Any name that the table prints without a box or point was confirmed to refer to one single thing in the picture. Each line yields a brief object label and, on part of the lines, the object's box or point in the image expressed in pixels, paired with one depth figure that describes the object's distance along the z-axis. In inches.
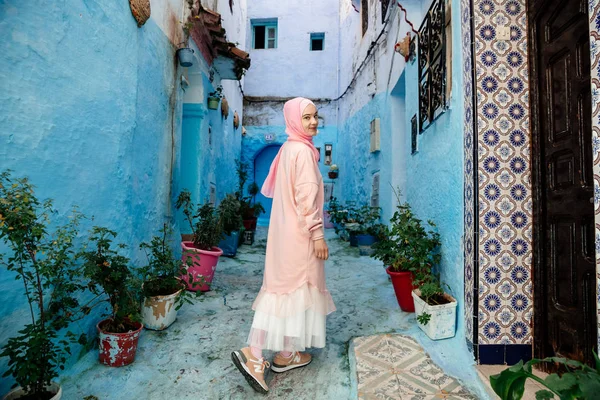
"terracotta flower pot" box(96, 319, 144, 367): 92.3
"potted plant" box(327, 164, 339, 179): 392.3
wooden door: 67.3
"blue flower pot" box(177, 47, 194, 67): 164.2
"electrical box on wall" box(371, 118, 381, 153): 249.3
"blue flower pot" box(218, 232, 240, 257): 222.2
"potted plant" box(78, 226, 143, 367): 90.6
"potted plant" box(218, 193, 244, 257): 211.6
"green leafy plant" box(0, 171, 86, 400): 65.3
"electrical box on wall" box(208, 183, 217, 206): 247.1
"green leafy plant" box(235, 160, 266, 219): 282.5
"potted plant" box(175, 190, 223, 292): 153.9
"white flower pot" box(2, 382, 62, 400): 67.3
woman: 85.0
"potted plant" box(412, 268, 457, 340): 98.2
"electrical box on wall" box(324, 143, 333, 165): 405.4
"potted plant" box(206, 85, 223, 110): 223.6
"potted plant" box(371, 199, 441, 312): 115.3
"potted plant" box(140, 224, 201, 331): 112.9
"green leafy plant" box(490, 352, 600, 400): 43.0
